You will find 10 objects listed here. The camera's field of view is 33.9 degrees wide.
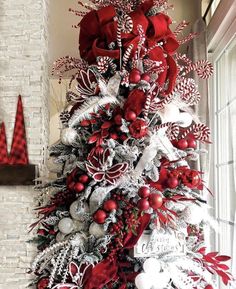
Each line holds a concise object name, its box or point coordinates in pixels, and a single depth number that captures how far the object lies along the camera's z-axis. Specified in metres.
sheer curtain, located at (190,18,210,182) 2.48
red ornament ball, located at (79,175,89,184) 1.18
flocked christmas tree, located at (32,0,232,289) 1.14
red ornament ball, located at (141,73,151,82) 1.23
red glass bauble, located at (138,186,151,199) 1.09
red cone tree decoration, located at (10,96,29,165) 2.08
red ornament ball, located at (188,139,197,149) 1.29
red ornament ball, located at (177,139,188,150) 1.26
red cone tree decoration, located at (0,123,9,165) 2.07
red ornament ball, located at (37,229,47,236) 1.29
